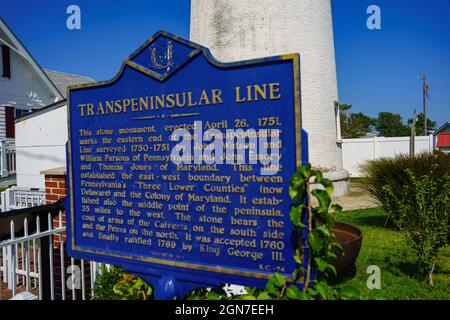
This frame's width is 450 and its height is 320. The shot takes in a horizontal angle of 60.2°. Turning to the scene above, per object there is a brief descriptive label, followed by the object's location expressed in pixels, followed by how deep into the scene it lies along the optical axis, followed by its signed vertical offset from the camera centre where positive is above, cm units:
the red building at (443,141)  3694 +82
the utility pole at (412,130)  1553 +84
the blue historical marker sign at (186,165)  250 -7
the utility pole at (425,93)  3738 +546
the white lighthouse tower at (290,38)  1109 +340
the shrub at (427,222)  491 -99
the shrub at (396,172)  791 -46
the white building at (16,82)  1836 +393
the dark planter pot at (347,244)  491 -122
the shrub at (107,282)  404 -131
